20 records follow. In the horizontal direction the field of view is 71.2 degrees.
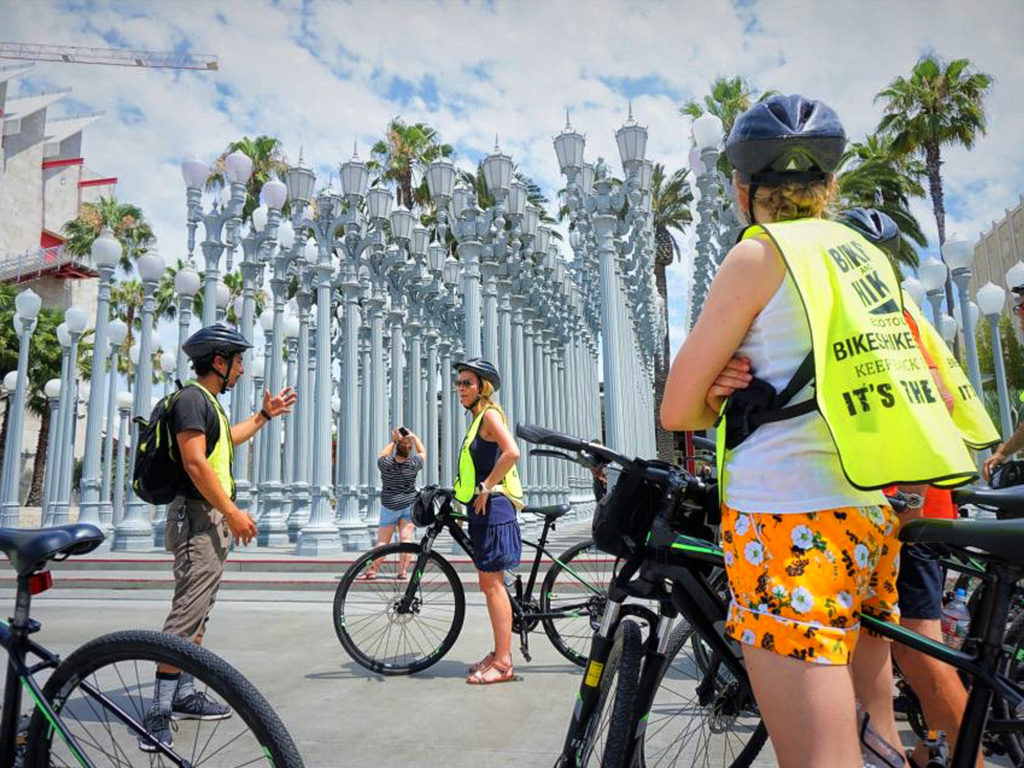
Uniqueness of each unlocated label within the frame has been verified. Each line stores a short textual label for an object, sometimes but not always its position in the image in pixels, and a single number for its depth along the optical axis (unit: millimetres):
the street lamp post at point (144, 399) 12039
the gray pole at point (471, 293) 10836
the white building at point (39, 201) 41406
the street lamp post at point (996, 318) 11648
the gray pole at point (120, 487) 18047
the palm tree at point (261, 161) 28516
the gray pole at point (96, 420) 11992
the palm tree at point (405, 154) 26453
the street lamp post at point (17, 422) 14812
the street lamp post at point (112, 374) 19281
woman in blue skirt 4285
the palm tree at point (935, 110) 23188
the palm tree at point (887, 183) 20453
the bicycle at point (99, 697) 1774
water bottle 2951
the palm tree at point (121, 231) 36531
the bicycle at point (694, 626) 1580
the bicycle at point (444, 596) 4500
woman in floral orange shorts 1336
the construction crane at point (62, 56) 82125
